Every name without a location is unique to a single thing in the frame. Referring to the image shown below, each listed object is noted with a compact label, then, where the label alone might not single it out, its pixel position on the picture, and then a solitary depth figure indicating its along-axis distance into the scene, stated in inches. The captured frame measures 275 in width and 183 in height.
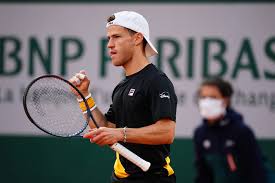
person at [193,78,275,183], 448.2
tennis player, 371.0
